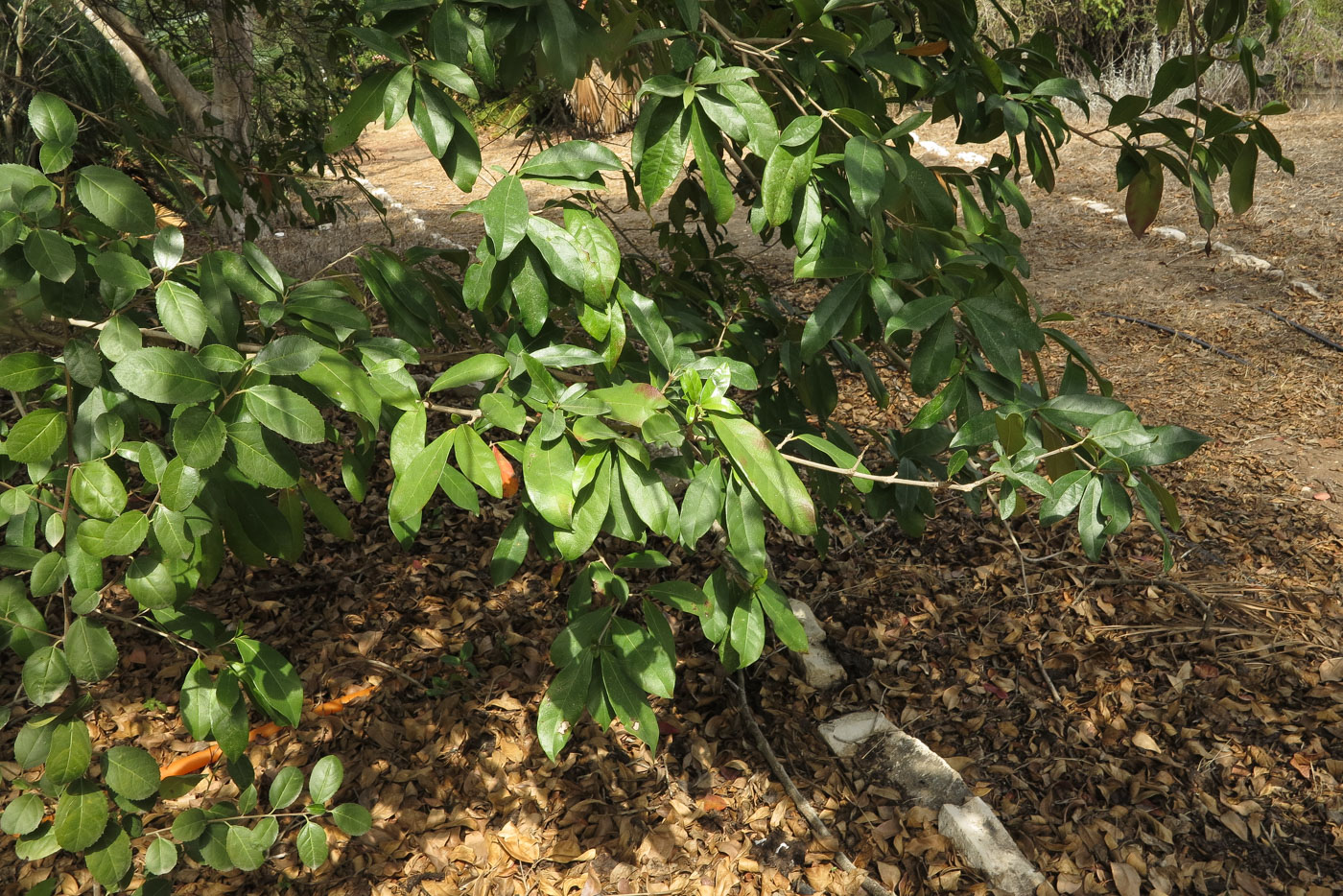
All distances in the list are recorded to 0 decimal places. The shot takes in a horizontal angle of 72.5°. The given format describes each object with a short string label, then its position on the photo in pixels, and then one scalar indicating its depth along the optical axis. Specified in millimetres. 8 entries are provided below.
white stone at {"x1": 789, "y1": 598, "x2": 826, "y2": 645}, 2633
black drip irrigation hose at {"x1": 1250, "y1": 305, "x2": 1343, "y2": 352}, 4350
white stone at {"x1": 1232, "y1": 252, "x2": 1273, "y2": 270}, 5500
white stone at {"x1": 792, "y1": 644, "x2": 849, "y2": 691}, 2547
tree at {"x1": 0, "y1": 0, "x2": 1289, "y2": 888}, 1024
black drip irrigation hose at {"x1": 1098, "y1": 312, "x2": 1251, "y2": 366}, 4536
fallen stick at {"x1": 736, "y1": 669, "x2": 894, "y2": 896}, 2013
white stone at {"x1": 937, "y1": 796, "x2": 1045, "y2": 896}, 1979
